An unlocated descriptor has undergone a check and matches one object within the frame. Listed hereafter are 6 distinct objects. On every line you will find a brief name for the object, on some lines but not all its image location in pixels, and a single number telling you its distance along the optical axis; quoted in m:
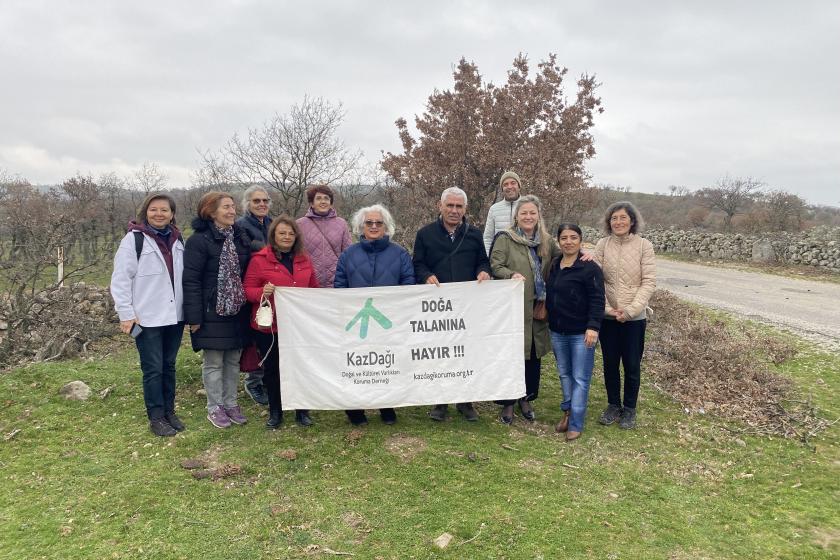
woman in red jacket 4.71
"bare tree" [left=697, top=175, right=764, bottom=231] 37.32
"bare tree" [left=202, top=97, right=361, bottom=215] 16.22
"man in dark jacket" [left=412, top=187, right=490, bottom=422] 5.09
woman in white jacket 4.47
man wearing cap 6.41
